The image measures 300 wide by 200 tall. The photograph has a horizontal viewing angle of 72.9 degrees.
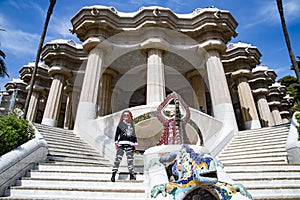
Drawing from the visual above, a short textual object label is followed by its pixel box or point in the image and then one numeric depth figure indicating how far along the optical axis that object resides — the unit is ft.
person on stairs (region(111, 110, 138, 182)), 17.88
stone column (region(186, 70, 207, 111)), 65.36
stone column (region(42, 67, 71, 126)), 61.41
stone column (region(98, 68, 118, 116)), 63.73
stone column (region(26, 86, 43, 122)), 72.64
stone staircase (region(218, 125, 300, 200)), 15.96
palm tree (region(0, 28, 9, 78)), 40.19
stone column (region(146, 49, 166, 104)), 46.29
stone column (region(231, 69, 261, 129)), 64.23
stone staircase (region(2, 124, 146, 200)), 15.34
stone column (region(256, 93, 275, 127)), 78.07
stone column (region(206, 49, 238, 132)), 47.78
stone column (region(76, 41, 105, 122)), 44.91
